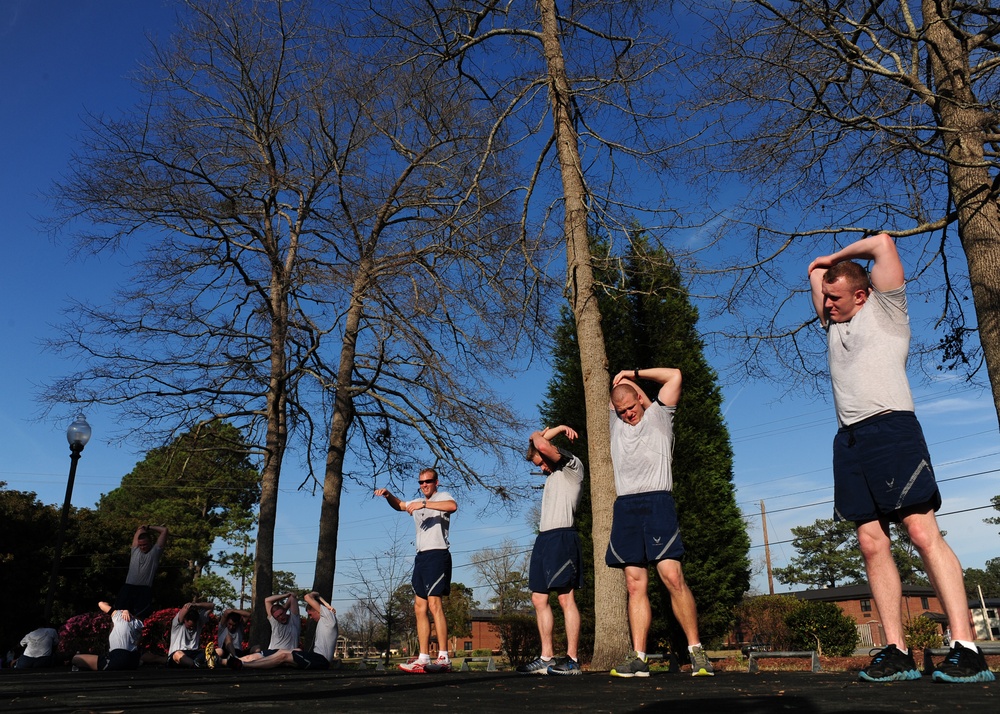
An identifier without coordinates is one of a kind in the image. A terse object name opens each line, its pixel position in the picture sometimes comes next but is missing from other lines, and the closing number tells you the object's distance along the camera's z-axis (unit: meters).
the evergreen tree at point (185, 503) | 14.28
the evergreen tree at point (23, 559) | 20.55
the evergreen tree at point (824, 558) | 55.97
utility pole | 38.48
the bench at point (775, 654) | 6.41
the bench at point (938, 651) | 4.16
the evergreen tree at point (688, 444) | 12.50
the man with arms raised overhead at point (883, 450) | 3.51
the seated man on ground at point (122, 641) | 8.36
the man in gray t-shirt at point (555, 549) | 5.84
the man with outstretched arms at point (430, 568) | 6.85
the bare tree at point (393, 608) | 28.55
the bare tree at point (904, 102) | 7.14
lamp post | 11.73
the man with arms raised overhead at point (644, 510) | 4.81
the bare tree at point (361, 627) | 36.34
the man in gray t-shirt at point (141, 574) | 8.71
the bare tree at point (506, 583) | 43.12
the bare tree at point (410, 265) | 10.97
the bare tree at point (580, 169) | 7.99
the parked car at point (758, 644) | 13.70
